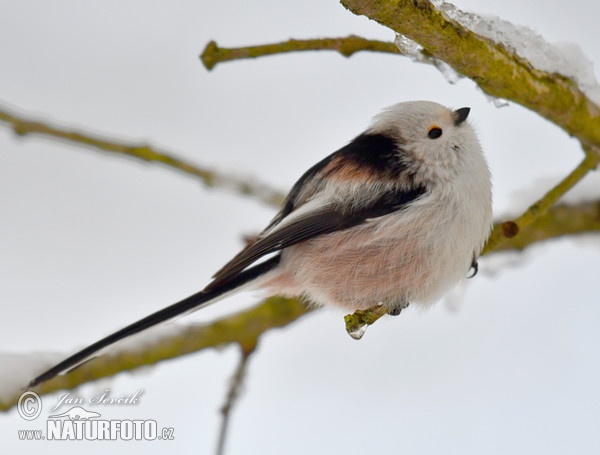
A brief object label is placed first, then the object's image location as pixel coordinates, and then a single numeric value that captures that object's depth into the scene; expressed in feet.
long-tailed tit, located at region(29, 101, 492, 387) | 14.55
